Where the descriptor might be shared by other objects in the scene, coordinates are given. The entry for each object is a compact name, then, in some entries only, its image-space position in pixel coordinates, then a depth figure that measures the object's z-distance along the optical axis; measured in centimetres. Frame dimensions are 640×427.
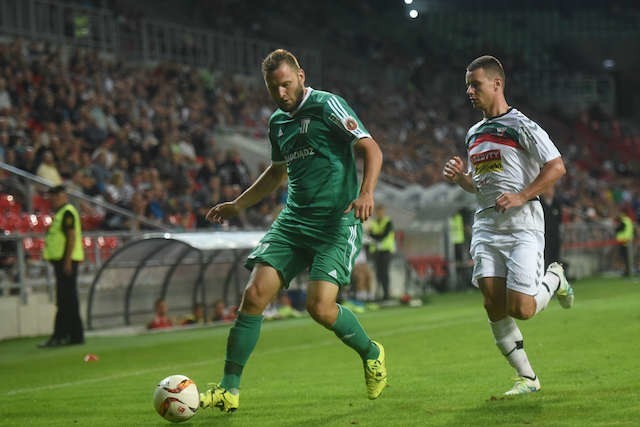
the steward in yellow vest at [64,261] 1406
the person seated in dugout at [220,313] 1792
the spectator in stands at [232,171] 2281
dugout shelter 1647
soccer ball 636
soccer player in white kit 673
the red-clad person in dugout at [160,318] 1711
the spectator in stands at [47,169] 1801
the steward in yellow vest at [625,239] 2784
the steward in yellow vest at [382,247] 2133
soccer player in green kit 657
